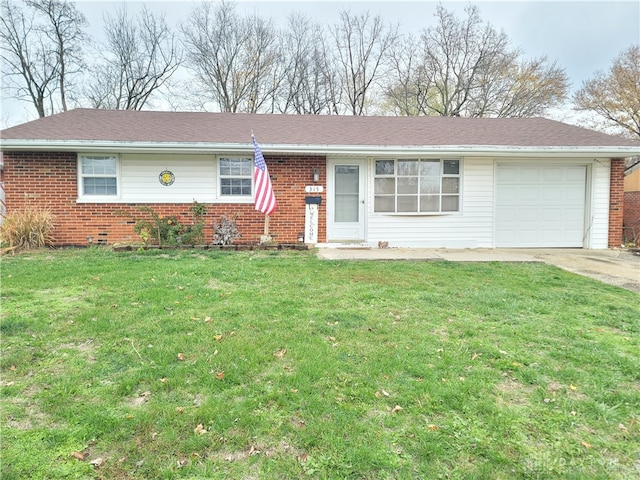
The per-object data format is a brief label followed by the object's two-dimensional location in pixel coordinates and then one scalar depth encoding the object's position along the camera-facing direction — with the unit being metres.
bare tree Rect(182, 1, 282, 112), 23.14
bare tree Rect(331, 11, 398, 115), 24.58
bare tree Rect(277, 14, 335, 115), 24.06
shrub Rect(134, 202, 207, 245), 8.65
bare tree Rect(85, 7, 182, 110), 22.53
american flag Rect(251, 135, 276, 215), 8.23
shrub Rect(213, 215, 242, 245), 8.88
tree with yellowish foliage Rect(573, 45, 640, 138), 21.84
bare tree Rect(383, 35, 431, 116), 24.00
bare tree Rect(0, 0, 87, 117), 20.59
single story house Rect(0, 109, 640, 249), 8.88
